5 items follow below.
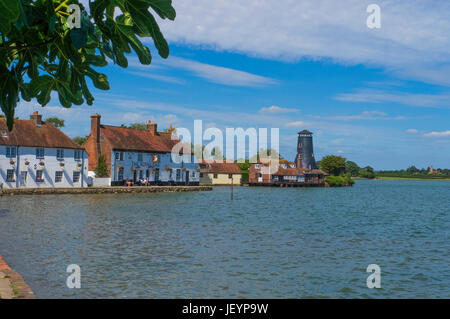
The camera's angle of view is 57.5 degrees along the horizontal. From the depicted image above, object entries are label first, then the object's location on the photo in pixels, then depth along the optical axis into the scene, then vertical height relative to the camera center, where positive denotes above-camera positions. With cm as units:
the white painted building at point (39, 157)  5003 +185
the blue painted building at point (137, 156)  6412 +267
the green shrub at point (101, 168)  6216 +57
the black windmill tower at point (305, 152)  14050 +715
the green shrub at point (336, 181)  13888 -285
